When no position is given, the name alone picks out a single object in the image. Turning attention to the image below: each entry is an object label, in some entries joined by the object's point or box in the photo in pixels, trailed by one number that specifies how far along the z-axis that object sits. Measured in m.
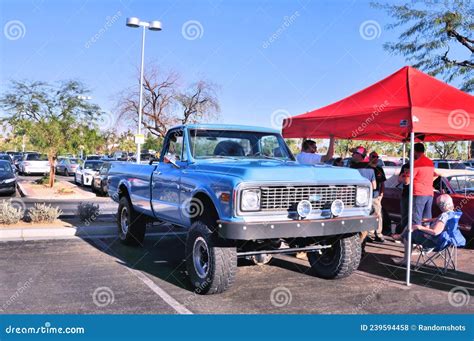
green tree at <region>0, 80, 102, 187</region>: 22.45
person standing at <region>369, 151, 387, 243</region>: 8.92
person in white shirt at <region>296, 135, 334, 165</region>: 8.12
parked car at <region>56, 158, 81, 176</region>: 35.59
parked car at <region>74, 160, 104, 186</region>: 24.25
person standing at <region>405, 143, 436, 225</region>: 7.47
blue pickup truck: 5.41
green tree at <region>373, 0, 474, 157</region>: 19.34
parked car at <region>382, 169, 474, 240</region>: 8.92
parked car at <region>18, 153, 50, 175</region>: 32.69
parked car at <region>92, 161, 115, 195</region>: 20.23
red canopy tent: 6.32
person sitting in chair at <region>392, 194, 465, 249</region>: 6.64
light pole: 19.92
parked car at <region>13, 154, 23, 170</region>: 37.38
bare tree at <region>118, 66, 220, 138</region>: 32.25
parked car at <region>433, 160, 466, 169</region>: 25.29
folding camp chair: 6.61
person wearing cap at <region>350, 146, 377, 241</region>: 8.22
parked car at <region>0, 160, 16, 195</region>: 18.44
